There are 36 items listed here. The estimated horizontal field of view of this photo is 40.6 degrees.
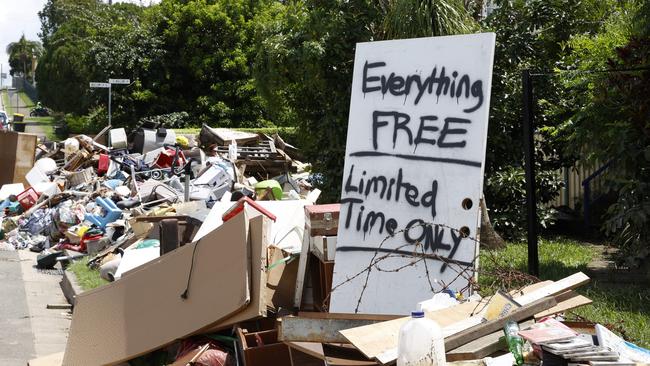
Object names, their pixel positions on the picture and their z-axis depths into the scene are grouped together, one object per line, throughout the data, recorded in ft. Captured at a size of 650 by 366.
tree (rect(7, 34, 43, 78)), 412.98
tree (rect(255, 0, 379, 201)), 42.57
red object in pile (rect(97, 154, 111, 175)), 67.29
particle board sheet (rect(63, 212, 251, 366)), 19.83
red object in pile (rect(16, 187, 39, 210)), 63.82
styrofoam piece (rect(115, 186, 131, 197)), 58.03
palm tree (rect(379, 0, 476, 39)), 36.78
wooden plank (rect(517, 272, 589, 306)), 15.58
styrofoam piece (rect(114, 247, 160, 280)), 30.30
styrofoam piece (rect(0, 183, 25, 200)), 68.21
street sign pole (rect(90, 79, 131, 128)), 66.28
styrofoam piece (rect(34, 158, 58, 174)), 71.61
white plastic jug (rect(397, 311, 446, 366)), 13.15
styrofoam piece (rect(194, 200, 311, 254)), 24.38
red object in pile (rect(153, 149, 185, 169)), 65.92
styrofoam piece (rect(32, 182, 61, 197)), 63.82
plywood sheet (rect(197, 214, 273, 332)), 19.01
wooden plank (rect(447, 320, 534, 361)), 14.10
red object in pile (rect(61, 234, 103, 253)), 49.62
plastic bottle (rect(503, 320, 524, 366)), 13.47
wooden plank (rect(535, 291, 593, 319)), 15.71
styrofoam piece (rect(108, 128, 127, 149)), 72.18
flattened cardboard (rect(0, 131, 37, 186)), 78.33
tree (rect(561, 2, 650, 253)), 27.32
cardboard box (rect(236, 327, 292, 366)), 18.53
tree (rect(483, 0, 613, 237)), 39.75
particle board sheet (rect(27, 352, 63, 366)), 22.52
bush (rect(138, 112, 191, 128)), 107.86
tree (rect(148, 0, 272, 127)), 109.60
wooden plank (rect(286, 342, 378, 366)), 15.15
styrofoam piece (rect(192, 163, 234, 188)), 56.70
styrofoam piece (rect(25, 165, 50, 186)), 69.72
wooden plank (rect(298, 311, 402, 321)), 16.71
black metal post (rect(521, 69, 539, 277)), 23.07
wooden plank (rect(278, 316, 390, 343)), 16.38
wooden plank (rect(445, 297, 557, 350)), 14.35
